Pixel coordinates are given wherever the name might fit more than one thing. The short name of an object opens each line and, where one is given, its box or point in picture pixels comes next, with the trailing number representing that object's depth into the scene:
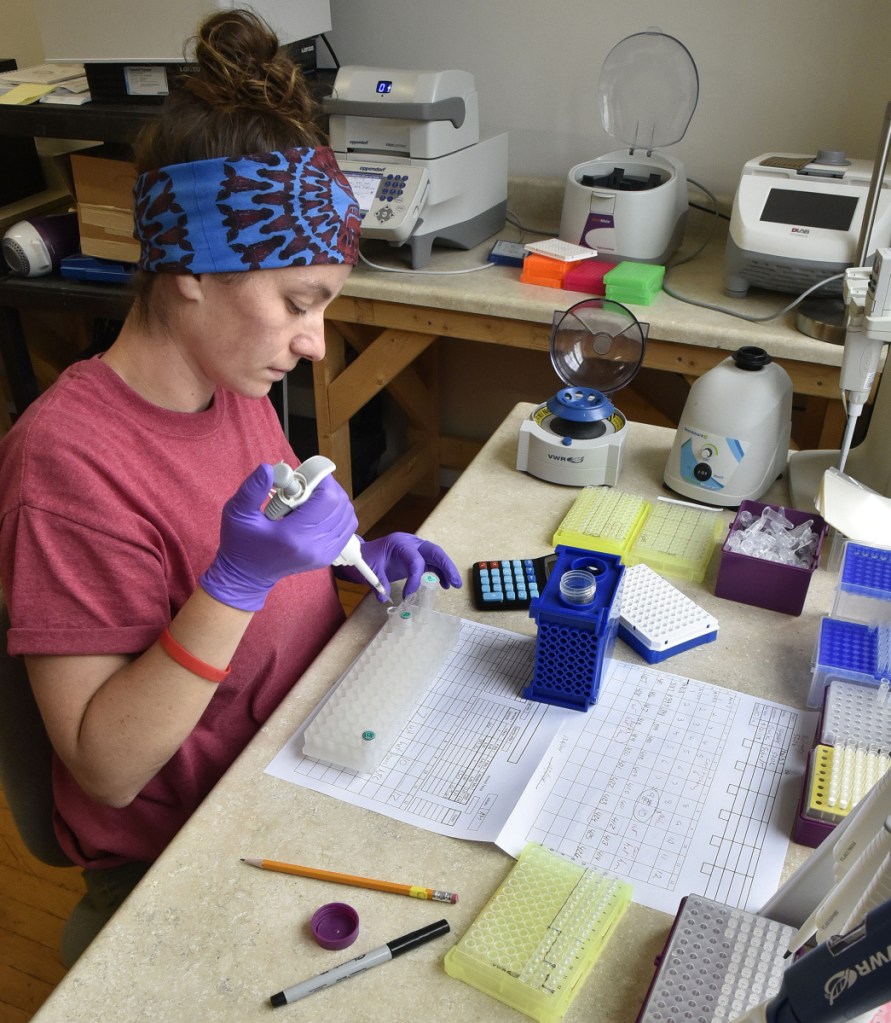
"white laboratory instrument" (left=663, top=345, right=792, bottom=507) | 1.28
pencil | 0.75
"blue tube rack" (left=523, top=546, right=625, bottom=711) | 0.92
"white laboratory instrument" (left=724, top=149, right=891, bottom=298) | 1.88
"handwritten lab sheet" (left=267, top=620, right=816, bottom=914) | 0.80
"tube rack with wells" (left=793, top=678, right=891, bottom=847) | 0.80
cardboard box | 2.24
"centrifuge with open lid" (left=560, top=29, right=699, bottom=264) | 2.14
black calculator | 1.11
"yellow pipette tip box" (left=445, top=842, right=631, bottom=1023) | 0.67
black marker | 0.68
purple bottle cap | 0.71
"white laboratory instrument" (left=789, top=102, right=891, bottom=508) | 1.12
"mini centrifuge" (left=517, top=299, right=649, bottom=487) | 1.36
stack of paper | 2.28
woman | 0.84
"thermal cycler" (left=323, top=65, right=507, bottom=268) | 2.07
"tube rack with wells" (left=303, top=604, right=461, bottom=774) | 0.88
